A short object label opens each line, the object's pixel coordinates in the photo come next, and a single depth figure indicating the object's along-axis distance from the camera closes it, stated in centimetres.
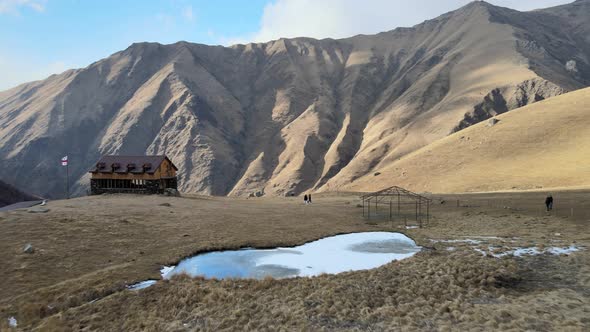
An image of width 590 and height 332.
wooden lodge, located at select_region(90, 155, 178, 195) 7462
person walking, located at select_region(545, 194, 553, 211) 4371
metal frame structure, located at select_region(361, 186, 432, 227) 4984
